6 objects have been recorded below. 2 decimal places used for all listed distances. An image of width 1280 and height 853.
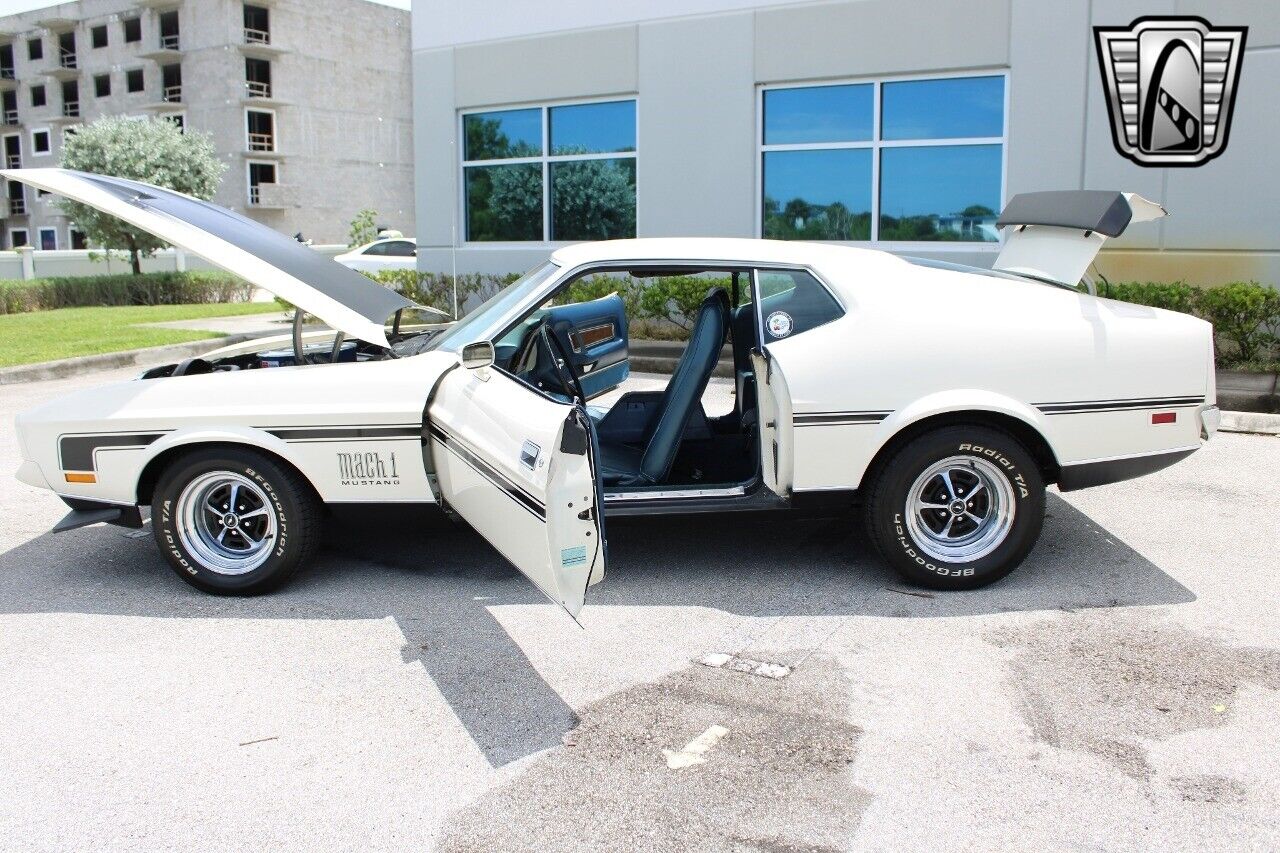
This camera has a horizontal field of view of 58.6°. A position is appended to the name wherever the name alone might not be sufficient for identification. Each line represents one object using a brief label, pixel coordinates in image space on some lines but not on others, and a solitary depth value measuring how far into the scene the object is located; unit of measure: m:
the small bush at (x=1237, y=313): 10.26
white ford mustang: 4.99
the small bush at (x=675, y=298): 12.51
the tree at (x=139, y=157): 29.39
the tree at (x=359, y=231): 31.94
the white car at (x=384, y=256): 23.06
